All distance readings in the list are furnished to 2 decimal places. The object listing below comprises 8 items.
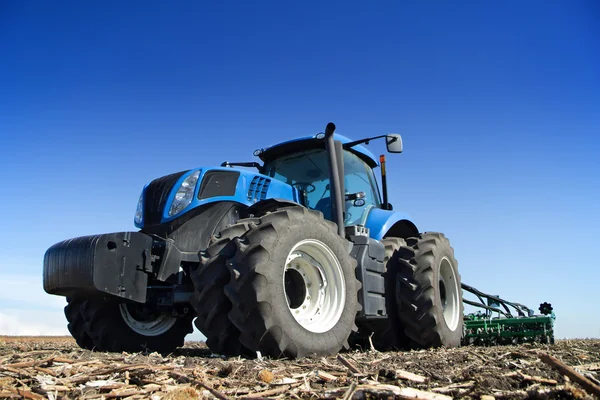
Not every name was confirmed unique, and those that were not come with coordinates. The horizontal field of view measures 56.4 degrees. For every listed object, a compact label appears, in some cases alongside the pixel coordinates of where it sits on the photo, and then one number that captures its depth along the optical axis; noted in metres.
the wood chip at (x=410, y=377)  2.92
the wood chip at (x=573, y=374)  2.36
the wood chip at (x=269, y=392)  2.66
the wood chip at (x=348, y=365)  3.30
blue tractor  4.53
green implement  8.07
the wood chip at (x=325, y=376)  3.10
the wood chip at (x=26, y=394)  2.64
